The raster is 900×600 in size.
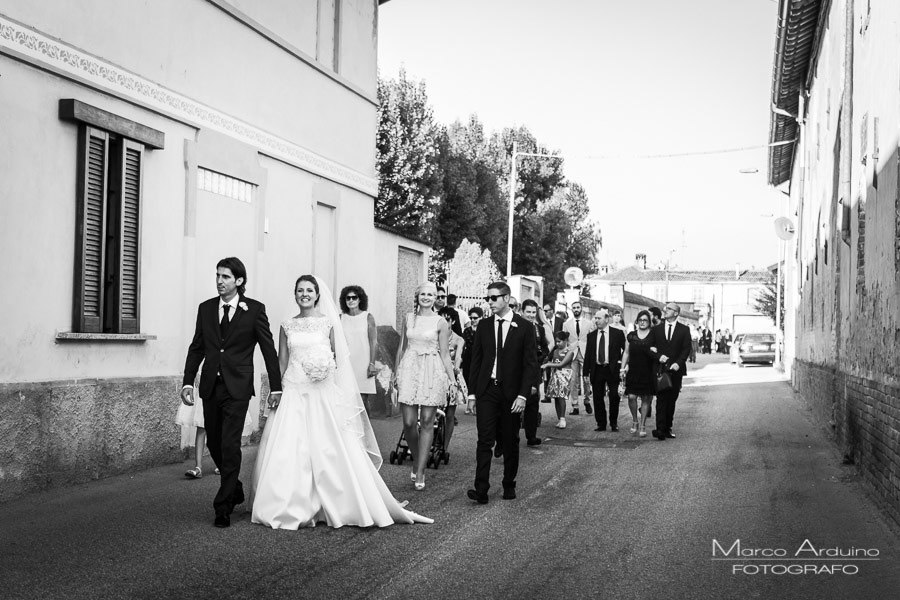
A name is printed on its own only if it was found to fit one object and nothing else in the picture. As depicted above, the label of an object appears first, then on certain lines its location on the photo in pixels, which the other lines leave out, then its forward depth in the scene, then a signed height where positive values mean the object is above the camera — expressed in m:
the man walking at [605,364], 16.30 -0.57
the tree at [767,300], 69.44 +1.96
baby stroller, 11.57 -1.37
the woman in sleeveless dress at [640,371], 15.50 -0.63
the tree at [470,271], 40.69 +2.06
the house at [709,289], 129.00 +4.81
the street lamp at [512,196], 41.12 +4.95
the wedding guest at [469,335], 15.89 -0.18
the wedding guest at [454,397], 11.86 -0.80
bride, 7.98 -0.92
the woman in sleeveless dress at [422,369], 10.41 -0.44
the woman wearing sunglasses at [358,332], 11.72 -0.10
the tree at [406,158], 42.94 +6.56
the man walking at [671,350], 15.41 -0.31
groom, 8.12 -0.31
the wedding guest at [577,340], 18.20 -0.22
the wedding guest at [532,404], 13.36 -0.96
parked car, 47.25 -0.91
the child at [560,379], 16.27 -0.80
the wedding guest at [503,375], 9.62 -0.44
